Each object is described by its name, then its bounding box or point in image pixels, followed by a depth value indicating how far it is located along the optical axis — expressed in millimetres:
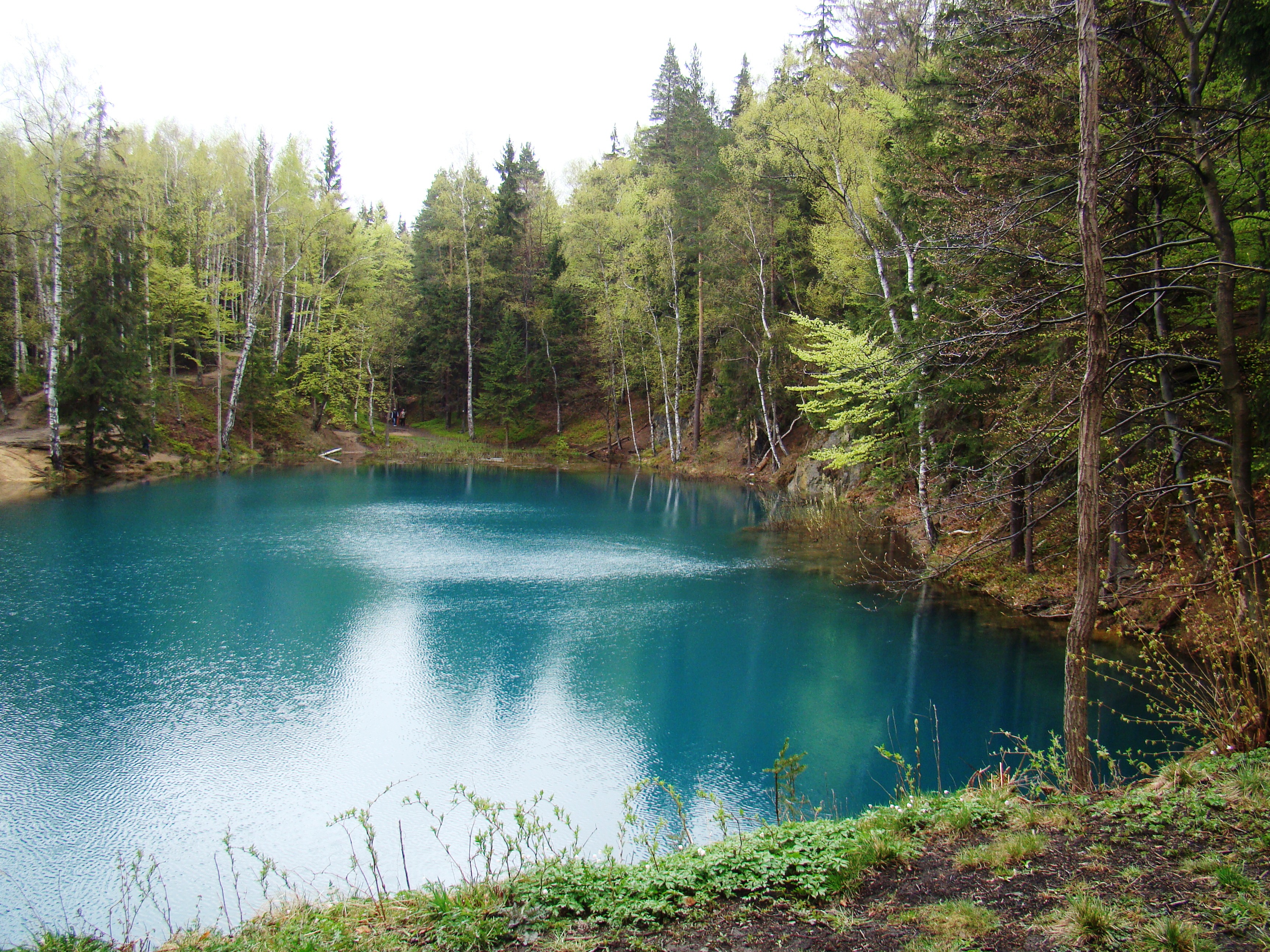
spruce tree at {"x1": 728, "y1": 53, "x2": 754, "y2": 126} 38281
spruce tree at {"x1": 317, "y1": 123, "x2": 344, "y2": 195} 46688
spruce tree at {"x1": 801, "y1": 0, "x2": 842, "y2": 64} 30719
